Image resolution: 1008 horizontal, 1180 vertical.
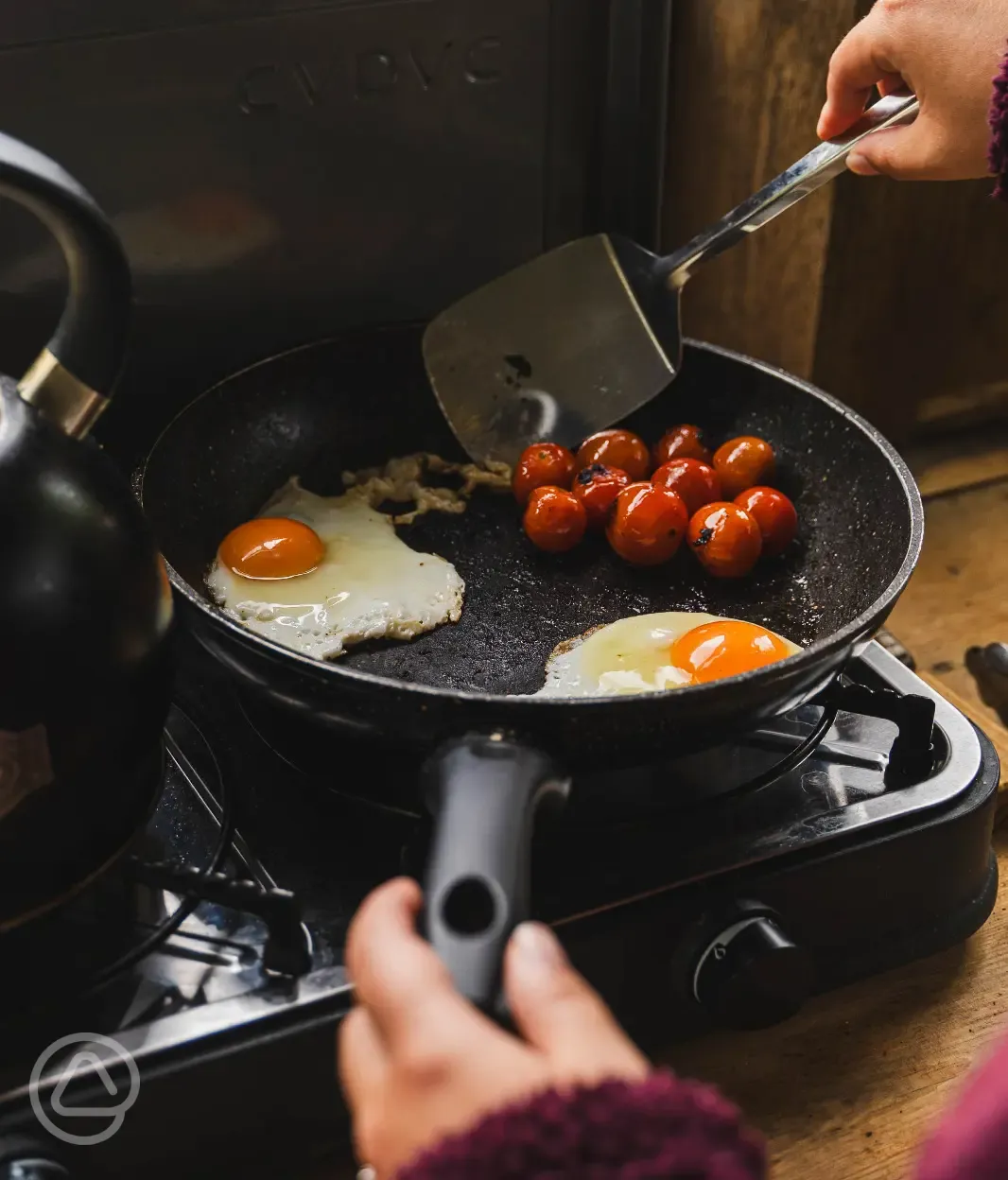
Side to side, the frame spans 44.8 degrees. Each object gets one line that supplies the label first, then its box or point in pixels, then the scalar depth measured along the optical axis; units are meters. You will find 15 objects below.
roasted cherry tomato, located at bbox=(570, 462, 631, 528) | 1.13
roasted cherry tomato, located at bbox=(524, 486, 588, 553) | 1.10
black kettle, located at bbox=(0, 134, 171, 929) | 0.62
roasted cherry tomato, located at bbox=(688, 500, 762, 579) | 1.06
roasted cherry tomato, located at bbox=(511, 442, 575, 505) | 1.15
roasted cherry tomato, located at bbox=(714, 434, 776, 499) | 1.14
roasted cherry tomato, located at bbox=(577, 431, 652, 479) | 1.18
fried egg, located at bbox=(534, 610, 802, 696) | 0.92
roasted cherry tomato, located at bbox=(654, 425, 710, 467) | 1.19
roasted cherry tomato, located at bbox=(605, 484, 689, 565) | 1.08
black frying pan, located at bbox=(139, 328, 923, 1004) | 0.65
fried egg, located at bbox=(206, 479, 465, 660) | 1.01
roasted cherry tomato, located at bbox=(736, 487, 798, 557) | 1.09
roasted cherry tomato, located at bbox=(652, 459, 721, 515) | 1.14
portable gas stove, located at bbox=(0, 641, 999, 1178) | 0.68
